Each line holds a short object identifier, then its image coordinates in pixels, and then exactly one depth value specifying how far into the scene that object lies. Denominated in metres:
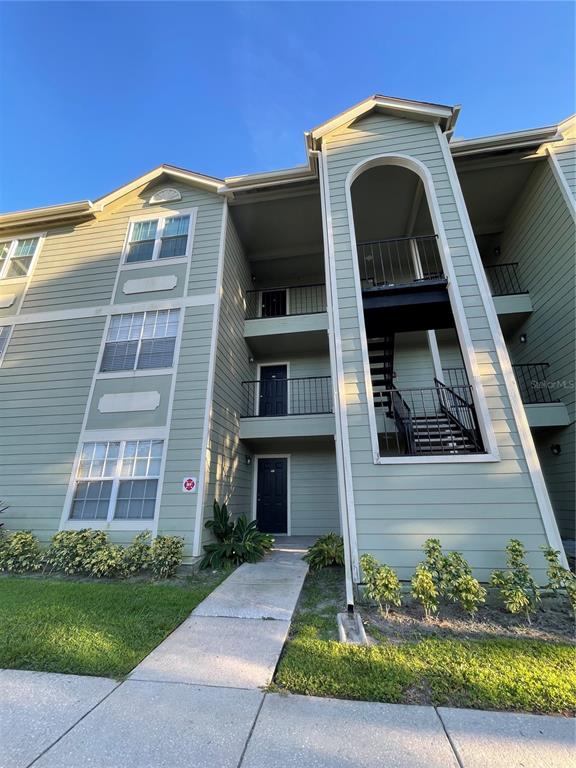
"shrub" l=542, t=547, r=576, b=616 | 3.85
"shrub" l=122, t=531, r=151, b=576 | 5.94
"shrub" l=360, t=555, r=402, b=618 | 4.10
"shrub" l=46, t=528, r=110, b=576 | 6.12
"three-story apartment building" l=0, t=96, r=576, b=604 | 5.15
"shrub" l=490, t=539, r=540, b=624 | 3.87
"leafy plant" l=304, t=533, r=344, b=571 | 6.27
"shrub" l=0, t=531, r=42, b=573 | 6.32
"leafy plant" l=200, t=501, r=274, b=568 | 6.48
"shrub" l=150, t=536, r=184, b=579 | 5.87
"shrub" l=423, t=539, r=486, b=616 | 3.95
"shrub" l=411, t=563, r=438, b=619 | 3.97
